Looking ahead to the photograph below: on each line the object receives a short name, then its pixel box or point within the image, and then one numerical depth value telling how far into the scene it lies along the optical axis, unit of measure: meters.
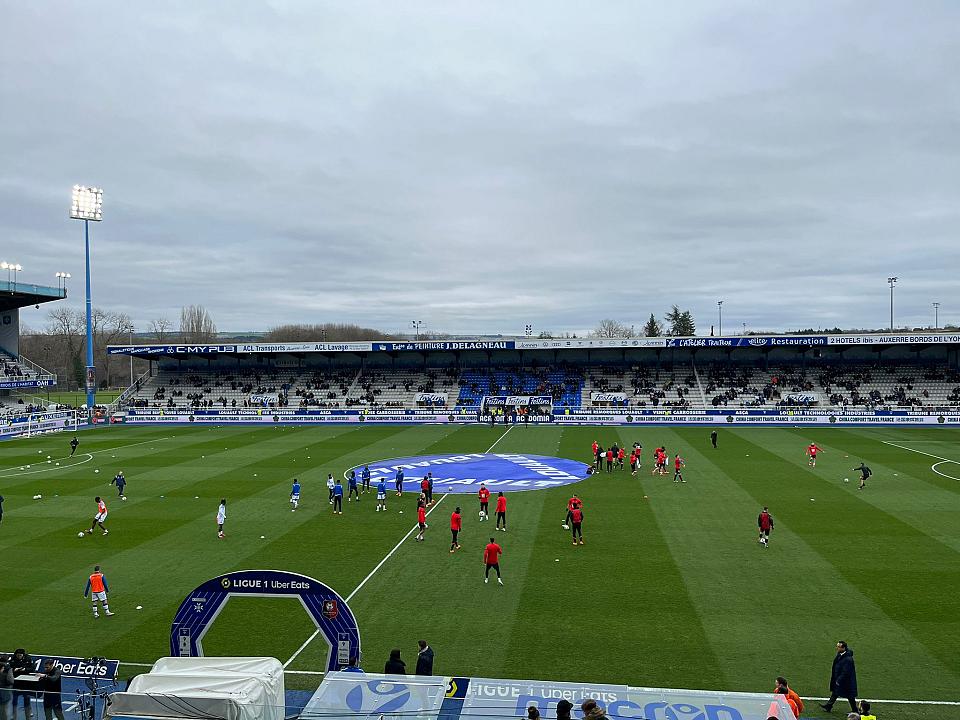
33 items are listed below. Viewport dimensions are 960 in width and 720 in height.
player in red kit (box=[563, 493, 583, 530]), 21.42
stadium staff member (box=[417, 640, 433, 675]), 11.66
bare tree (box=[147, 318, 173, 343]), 147.75
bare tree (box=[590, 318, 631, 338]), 160.25
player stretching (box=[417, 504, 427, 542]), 21.58
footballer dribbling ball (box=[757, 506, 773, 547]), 20.28
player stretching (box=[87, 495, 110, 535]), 22.28
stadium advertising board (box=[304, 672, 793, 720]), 9.11
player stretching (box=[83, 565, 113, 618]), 15.24
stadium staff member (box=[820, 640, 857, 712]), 10.97
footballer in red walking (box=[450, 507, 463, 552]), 20.47
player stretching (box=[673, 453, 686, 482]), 31.22
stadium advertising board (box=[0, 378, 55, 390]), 59.62
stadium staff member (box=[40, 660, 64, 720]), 10.44
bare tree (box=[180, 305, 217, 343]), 147.96
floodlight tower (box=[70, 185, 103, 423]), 61.31
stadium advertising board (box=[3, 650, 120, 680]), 11.13
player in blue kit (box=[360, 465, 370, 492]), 29.70
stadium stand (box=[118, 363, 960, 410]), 62.53
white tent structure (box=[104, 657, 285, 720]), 9.11
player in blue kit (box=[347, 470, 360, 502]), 28.16
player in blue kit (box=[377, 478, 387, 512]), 25.86
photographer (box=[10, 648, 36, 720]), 10.07
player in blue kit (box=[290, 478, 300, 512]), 26.04
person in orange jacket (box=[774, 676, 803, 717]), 9.56
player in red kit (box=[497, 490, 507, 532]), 22.89
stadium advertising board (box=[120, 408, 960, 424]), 57.66
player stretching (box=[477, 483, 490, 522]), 24.56
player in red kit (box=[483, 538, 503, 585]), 17.30
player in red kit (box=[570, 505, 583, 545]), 20.88
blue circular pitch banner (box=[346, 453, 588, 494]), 31.34
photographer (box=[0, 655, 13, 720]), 10.23
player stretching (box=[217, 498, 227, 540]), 21.52
